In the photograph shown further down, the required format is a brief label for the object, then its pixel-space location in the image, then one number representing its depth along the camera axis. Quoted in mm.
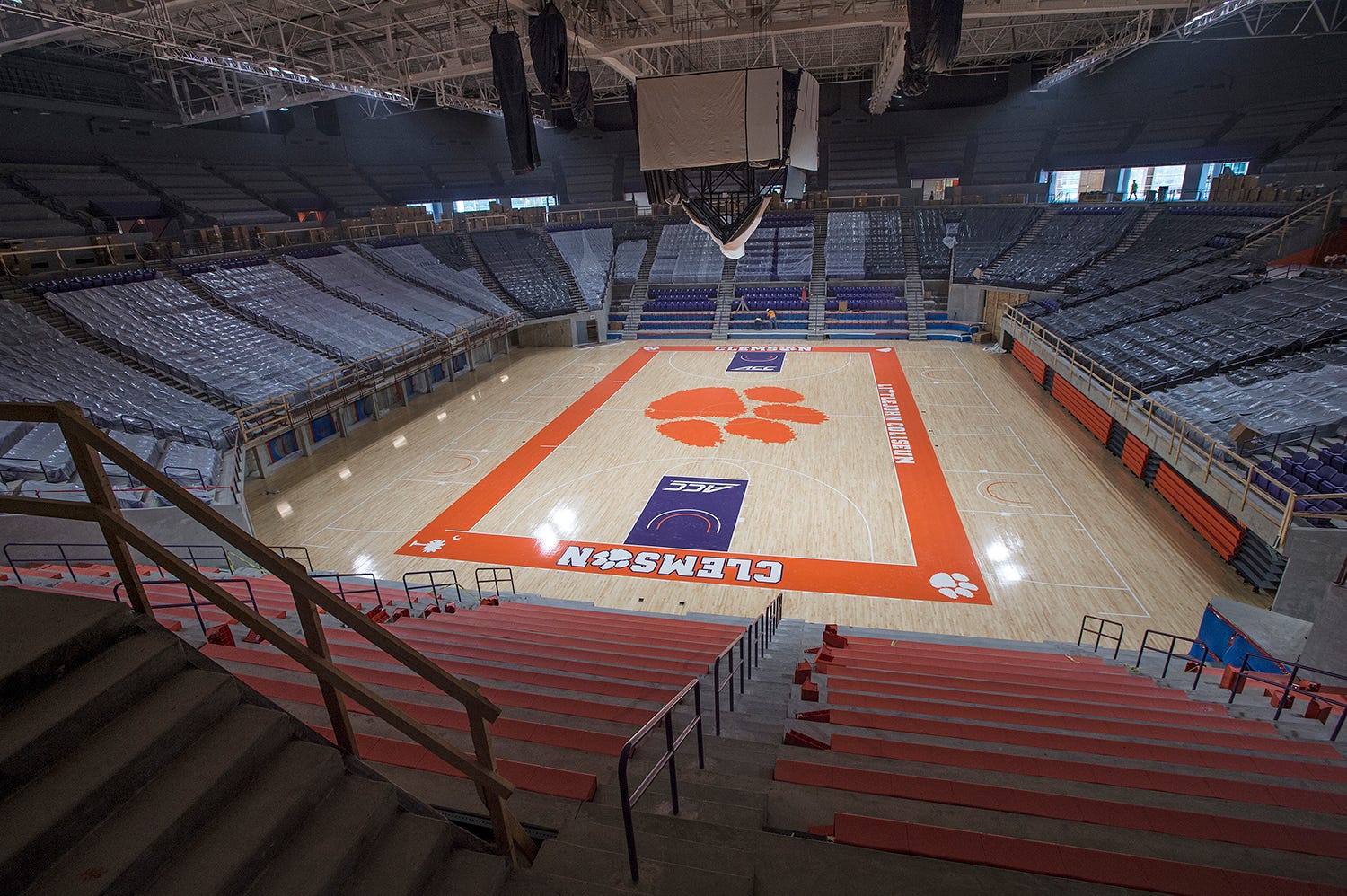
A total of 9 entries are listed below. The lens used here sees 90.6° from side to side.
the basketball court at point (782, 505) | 9547
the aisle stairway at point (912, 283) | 24922
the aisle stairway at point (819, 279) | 25594
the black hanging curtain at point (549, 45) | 12508
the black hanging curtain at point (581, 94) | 16531
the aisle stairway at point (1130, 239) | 22172
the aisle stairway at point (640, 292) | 26953
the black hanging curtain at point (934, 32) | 10938
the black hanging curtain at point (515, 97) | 13133
